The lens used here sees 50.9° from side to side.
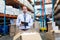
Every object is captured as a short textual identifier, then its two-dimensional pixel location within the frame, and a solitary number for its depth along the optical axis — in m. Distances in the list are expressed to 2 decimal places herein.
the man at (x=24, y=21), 1.45
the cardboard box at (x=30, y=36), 0.82
